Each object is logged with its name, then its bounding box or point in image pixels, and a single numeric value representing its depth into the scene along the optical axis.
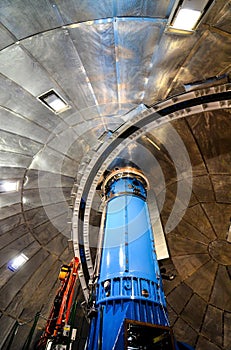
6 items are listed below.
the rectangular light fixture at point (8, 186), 4.74
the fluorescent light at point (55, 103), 3.72
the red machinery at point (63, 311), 2.88
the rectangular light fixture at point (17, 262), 5.57
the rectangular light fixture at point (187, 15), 2.46
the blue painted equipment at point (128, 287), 1.96
